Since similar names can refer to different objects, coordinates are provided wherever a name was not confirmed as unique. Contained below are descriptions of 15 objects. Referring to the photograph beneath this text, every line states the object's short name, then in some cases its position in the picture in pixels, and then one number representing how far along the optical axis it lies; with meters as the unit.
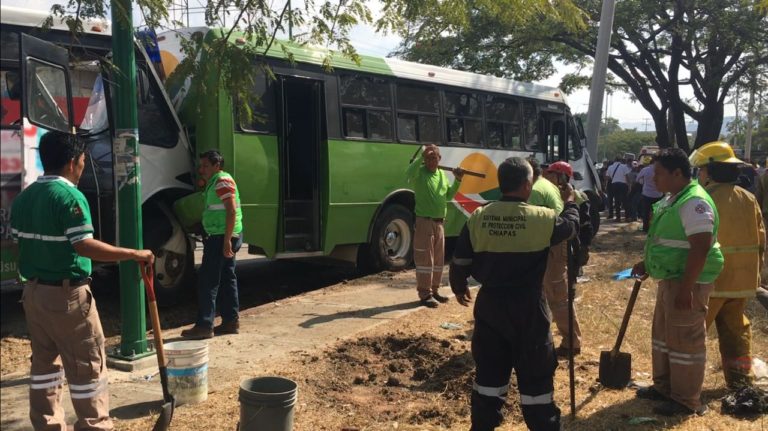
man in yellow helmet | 4.88
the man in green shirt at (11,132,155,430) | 3.41
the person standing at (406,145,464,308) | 7.47
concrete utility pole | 13.16
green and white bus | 8.02
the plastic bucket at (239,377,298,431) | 3.60
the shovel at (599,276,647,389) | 4.93
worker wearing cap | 5.67
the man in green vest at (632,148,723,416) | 4.26
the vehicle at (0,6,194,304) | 5.56
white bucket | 4.31
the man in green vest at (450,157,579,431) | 3.66
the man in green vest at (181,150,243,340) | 5.85
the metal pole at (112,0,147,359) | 5.03
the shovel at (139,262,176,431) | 3.84
